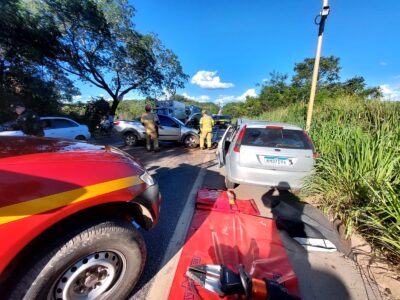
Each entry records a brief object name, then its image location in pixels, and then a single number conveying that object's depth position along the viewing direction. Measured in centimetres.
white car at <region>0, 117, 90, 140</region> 829
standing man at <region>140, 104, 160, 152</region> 812
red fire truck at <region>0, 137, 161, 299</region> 123
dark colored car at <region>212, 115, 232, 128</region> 2793
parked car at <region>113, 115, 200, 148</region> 976
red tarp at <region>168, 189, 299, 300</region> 215
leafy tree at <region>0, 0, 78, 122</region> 1175
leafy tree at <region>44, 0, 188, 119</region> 1359
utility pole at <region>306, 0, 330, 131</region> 648
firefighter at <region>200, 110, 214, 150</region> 892
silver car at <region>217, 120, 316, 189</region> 390
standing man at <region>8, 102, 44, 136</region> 571
